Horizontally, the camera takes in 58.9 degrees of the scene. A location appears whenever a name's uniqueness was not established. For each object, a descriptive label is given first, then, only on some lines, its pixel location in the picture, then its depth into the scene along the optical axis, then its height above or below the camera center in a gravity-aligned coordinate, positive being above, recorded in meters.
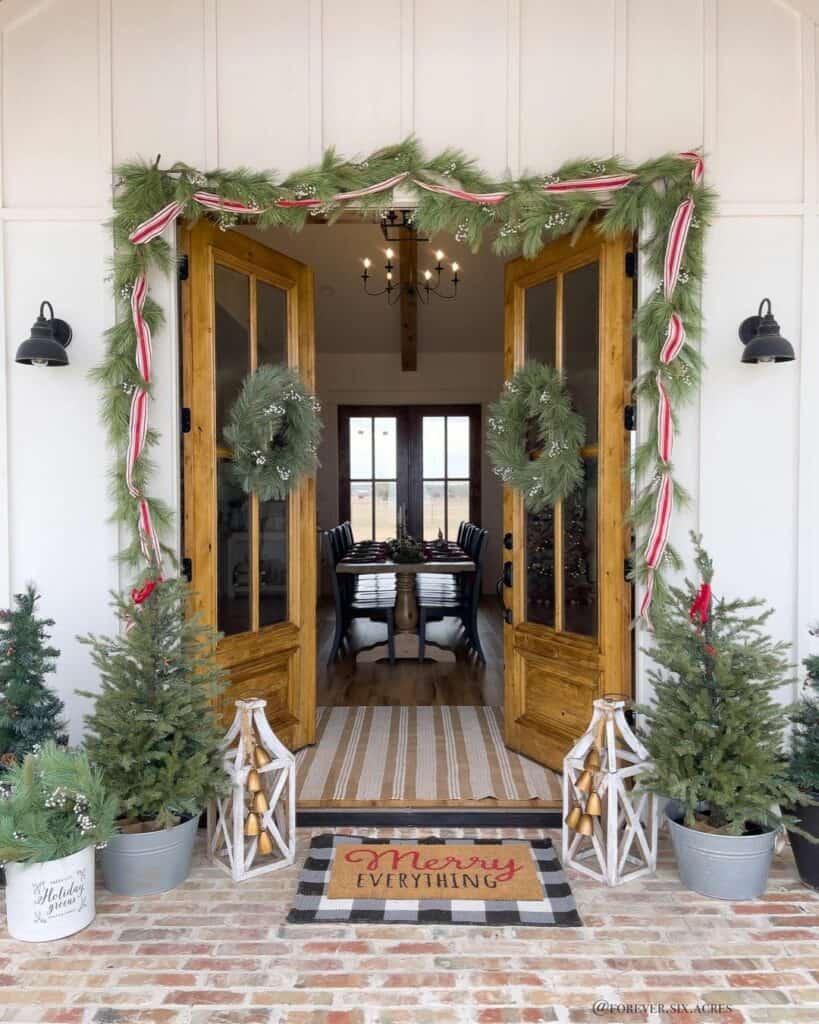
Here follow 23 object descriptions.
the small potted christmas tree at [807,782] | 2.57 -1.05
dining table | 5.54 -0.84
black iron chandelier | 6.89 +2.20
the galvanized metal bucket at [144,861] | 2.53 -1.31
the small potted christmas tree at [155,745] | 2.53 -0.91
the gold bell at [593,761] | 2.63 -0.99
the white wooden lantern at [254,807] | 2.63 -1.20
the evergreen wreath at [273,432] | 3.22 +0.26
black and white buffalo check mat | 2.42 -1.41
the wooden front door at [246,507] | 3.16 -0.08
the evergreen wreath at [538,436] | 3.23 +0.24
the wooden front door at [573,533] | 3.13 -0.20
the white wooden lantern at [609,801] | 2.60 -1.14
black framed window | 9.52 +0.32
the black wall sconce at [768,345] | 2.81 +0.56
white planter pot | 2.28 -1.30
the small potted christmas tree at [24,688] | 2.71 -0.75
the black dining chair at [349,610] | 5.66 -0.95
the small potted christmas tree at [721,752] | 2.47 -0.91
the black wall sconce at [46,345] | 2.85 +0.57
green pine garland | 2.97 +1.15
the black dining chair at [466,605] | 5.64 -0.91
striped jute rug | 3.21 -1.36
